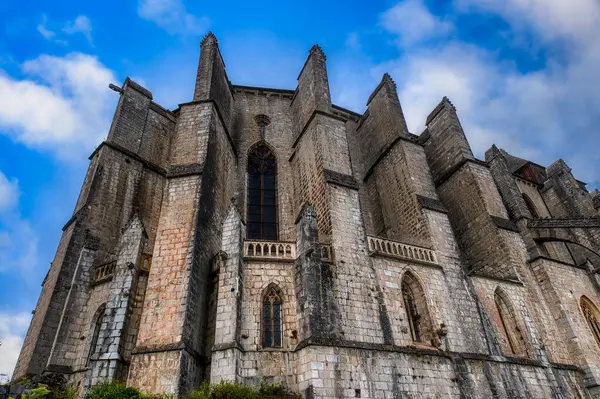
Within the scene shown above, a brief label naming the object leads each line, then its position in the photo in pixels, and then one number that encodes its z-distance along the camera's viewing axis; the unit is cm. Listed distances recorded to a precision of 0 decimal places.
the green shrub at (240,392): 876
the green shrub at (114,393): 833
